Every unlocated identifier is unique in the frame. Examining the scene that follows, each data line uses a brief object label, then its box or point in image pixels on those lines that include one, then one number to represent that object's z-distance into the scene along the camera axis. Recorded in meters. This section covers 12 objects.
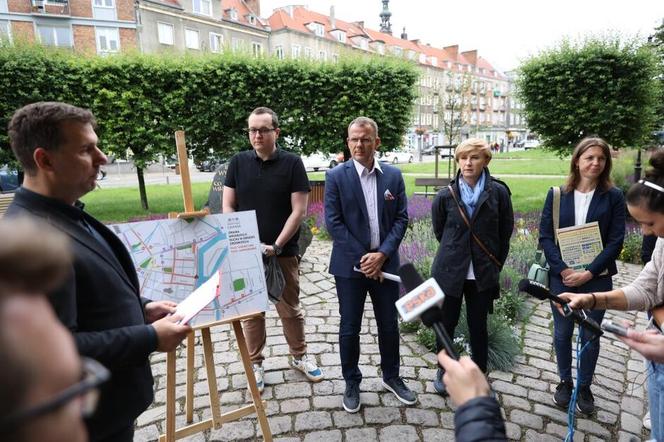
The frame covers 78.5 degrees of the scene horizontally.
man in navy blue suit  3.48
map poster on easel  2.78
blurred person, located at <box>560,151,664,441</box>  1.99
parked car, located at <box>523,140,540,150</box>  59.66
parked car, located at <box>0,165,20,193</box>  12.17
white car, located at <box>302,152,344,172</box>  30.58
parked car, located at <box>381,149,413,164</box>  39.49
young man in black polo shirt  3.67
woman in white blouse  3.40
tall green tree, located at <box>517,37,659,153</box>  10.74
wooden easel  2.92
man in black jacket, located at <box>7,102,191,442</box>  1.69
